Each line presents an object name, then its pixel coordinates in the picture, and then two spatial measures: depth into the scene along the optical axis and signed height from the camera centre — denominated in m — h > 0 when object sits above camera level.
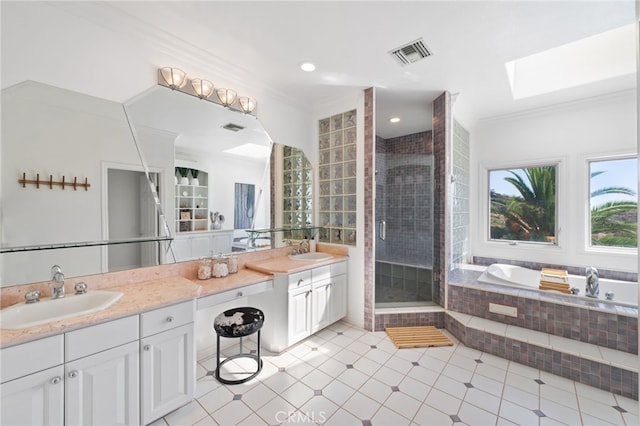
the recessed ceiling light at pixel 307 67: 2.28 +1.36
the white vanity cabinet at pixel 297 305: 2.33 -0.94
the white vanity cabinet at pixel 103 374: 1.21 -0.85
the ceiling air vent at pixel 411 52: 2.02 +1.36
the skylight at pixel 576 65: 2.47 +1.61
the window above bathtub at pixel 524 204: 3.40 +0.10
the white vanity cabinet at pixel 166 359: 1.45 -0.92
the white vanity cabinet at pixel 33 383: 1.06 -0.77
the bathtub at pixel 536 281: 2.61 -0.82
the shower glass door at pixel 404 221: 3.29 -0.16
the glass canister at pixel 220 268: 2.20 -0.50
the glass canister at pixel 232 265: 2.33 -0.50
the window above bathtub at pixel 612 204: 2.93 +0.09
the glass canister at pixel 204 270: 2.11 -0.50
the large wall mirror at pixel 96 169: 1.42 +0.29
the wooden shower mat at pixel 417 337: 2.52 -1.34
